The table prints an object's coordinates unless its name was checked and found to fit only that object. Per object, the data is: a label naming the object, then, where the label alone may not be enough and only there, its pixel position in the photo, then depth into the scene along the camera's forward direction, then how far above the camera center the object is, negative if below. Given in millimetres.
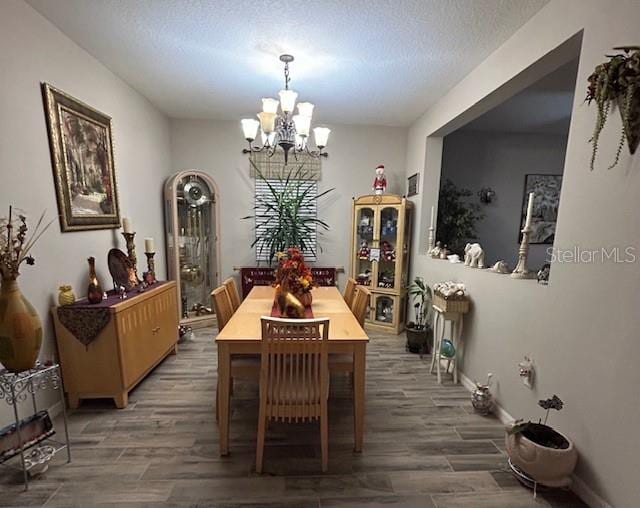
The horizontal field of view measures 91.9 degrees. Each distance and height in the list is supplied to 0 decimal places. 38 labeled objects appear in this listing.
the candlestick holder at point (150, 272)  2889 -532
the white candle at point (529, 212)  1971 +87
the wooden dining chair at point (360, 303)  2293 -616
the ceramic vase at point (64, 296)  2070 -544
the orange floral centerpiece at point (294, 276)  2139 -388
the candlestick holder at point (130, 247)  2783 -281
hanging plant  1273 +583
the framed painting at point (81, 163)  2088 +391
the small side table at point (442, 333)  2652 -1002
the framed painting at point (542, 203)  4211 +322
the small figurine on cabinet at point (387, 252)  3910 -374
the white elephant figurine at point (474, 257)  2564 -267
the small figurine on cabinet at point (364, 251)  4027 -385
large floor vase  1520 -575
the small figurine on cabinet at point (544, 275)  1868 -297
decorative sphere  2688 -1092
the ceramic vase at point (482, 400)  2221 -1257
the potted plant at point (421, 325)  3275 -1101
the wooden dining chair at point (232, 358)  1927 -911
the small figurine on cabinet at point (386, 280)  3961 -739
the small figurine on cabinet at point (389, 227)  3908 -58
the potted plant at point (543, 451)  1499 -1113
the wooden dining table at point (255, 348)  1745 -734
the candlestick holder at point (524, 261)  2035 -235
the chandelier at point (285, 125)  2275 +722
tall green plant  3871 +54
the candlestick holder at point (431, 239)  3498 -174
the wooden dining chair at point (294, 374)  1564 -814
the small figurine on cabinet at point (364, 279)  4070 -747
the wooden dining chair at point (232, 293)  2522 -633
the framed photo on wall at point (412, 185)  3825 +489
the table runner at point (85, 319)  2057 -693
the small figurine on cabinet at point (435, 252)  3273 -299
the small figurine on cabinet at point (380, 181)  3863 +506
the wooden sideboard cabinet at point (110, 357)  2117 -998
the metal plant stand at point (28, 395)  1556 -1033
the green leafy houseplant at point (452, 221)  3830 +38
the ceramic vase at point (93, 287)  2165 -511
